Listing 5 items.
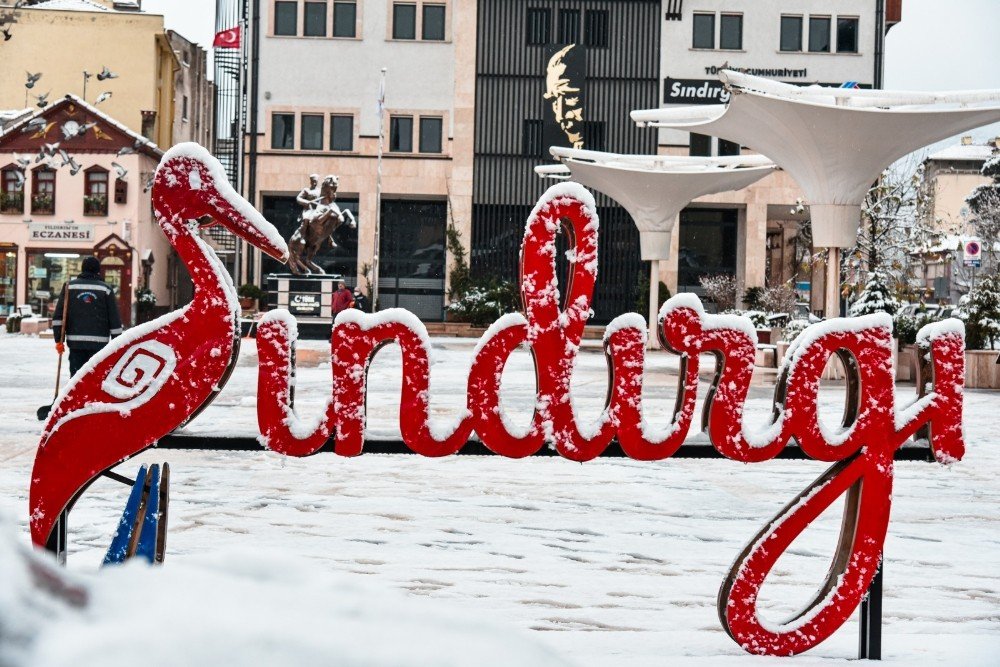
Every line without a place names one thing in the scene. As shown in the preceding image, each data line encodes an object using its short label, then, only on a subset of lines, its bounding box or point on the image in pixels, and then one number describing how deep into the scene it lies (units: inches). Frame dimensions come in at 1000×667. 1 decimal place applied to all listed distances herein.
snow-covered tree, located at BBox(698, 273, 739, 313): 1612.9
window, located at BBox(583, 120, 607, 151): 1670.8
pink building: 1632.6
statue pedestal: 1268.5
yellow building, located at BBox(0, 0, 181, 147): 1895.9
